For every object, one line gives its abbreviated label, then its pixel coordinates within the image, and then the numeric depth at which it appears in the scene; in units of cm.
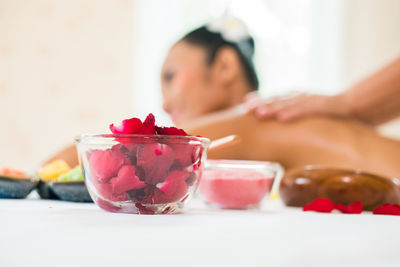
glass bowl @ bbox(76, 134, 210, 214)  38
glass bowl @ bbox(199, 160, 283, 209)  55
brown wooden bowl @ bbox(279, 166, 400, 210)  59
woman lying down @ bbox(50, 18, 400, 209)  108
